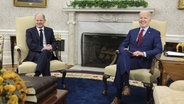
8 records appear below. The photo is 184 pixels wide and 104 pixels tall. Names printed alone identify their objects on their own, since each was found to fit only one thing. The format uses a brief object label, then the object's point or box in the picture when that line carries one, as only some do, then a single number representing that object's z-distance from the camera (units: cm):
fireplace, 496
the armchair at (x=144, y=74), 285
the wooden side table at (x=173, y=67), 242
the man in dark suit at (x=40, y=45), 331
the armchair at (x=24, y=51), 321
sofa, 172
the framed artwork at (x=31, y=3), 535
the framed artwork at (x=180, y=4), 453
